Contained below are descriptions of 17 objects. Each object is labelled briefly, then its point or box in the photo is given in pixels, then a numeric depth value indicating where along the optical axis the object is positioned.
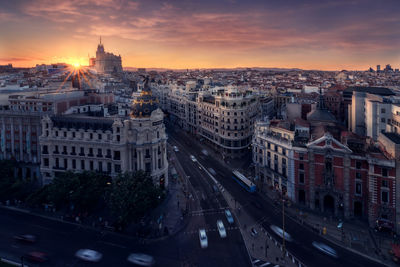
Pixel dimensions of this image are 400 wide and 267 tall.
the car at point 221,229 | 65.46
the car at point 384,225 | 65.25
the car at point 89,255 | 56.47
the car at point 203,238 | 61.69
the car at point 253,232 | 65.81
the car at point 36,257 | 54.81
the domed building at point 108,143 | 80.69
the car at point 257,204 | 78.75
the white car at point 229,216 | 71.01
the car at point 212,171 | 102.25
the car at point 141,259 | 55.48
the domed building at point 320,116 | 103.16
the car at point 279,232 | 64.46
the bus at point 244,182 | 86.31
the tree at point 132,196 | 63.09
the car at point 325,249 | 59.09
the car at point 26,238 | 61.44
